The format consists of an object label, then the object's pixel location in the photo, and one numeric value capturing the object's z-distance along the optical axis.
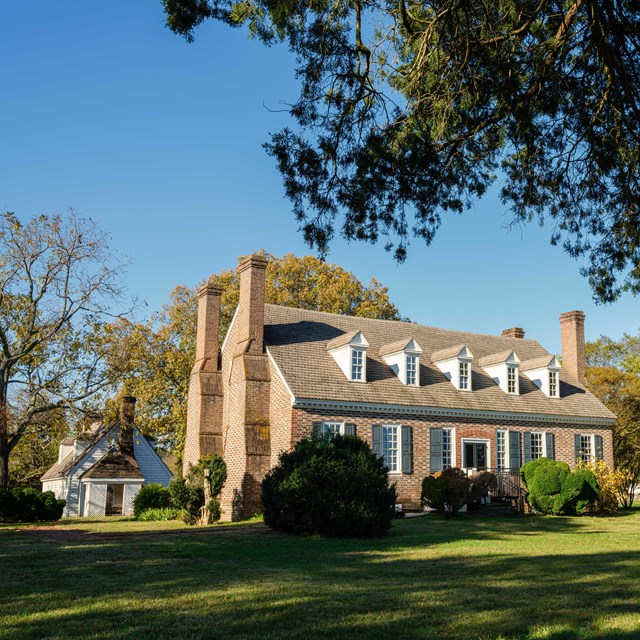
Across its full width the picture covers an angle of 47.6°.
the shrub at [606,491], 26.84
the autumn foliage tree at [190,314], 39.09
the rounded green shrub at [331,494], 17.30
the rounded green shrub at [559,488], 25.33
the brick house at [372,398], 26.41
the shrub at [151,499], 31.33
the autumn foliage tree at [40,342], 26.22
